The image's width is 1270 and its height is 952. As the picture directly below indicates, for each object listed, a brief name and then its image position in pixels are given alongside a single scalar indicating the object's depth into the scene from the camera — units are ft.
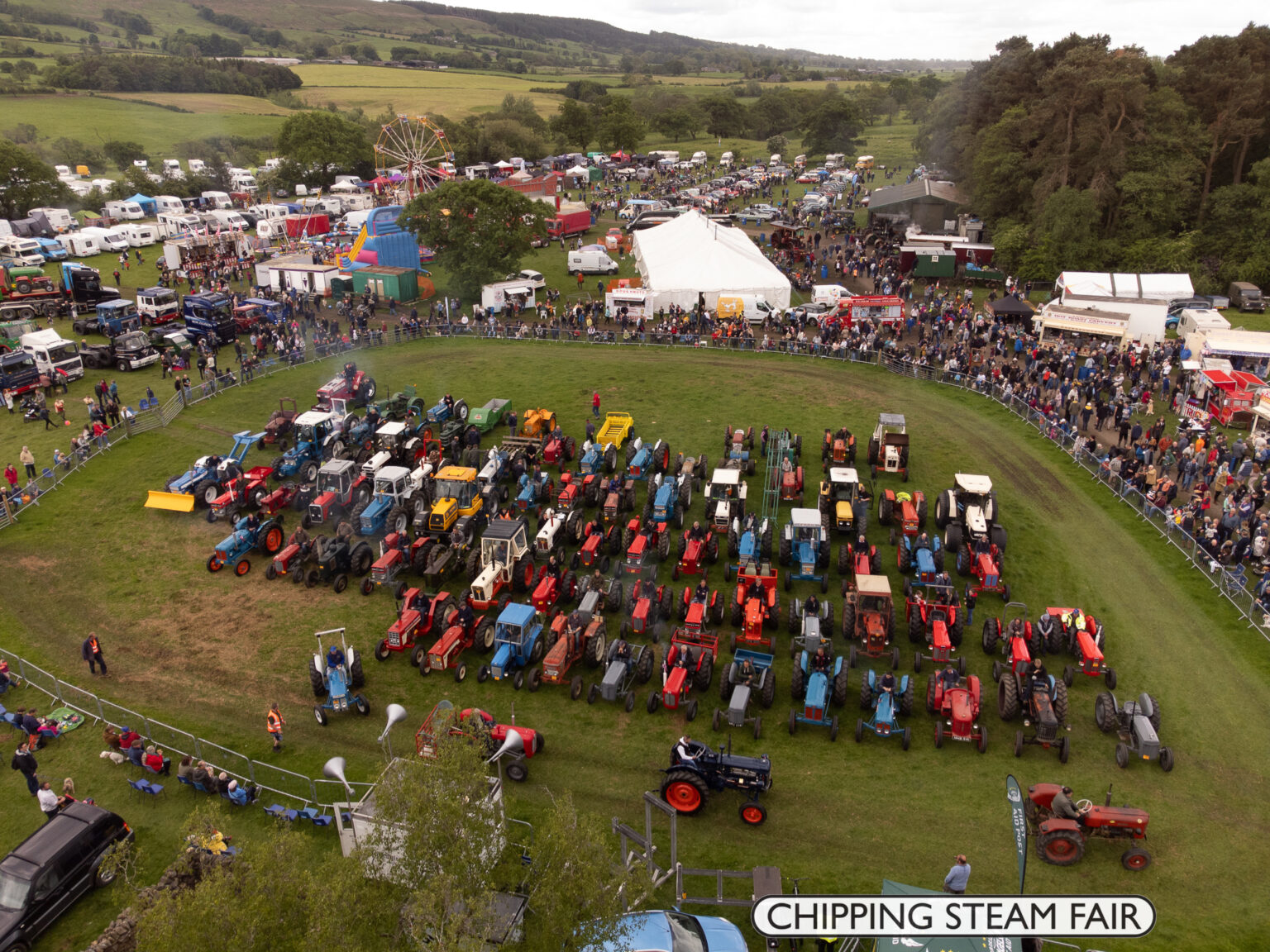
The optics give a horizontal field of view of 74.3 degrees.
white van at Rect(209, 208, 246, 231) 207.06
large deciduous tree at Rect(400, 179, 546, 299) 145.07
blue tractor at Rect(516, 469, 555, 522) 80.59
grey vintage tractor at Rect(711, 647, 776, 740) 54.95
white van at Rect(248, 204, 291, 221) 219.41
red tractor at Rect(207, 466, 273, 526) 81.15
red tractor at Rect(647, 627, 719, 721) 56.44
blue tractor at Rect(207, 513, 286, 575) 73.72
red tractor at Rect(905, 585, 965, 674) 60.13
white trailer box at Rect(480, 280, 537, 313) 145.59
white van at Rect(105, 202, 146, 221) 216.13
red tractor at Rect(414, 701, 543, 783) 46.84
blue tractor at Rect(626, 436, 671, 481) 85.87
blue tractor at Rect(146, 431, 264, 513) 82.07
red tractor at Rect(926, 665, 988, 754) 53.06
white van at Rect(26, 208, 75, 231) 200.03
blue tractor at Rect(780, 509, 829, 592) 70.44
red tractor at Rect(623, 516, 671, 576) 70.44
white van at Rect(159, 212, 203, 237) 204.23
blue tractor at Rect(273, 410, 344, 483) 88.12
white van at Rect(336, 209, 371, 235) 199.21
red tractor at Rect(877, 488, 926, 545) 75.41
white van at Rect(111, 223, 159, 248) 195.83
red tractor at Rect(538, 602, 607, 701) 58.62
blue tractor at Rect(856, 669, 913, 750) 53.72
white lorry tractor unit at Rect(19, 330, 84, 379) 115.75
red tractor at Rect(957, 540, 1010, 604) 68.74
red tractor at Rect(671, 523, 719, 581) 71.10
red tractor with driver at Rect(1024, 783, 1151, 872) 44.68
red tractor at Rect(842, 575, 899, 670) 61.51
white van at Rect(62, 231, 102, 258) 183.93
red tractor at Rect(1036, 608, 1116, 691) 59.11
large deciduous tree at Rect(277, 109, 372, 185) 259.19
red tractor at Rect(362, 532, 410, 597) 70.13
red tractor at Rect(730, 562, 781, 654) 62.44
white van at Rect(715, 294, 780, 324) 138.82
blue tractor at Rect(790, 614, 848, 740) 54.75
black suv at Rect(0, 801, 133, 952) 41.06
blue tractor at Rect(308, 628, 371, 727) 56.54
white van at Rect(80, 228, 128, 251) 190.70
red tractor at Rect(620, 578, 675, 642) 63.05
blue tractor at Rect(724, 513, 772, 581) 69.31
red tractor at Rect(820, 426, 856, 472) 89.86
